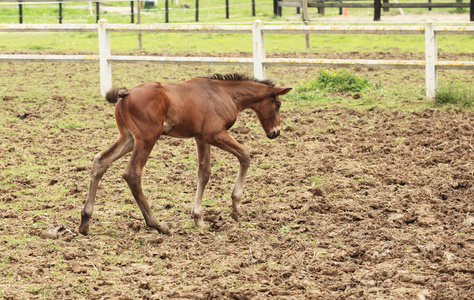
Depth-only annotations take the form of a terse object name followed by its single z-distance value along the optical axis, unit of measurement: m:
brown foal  10.20
